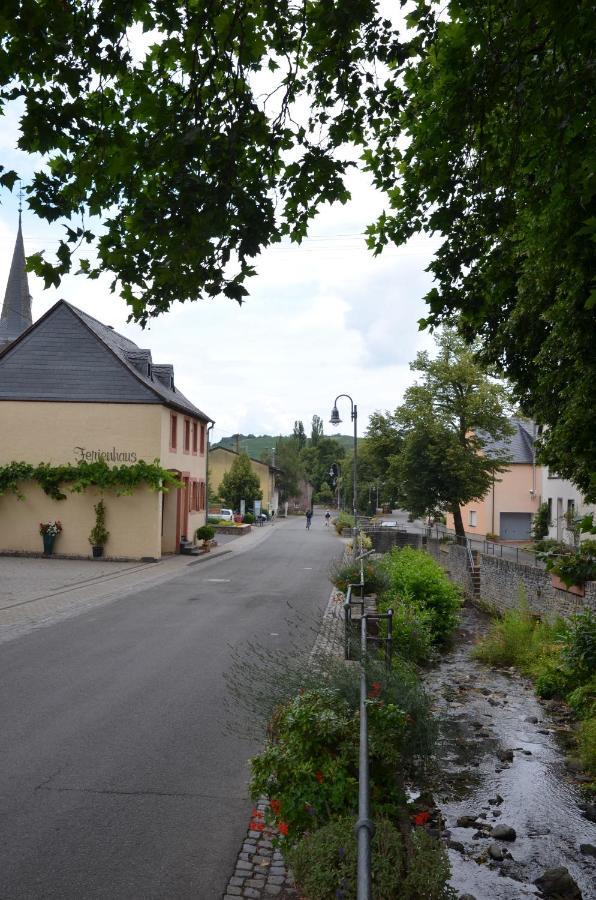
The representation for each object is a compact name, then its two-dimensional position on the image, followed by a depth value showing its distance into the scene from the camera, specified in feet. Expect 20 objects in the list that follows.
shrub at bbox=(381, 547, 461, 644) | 49.62
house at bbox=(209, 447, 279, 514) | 249.43
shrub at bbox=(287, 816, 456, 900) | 12.15
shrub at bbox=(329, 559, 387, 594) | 52.39
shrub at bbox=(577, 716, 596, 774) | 26.45
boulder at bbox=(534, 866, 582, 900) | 17.37
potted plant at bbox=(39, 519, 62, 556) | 90.22
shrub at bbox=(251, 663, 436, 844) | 15.46
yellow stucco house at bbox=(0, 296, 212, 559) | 91.45
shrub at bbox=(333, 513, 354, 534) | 168.96
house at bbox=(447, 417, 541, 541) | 152.66
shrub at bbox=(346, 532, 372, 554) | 78.22
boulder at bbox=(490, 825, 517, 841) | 20.44
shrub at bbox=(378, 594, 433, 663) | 39.86
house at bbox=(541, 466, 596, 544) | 94.86
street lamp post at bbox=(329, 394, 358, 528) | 97.86
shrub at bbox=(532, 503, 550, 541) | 117.91
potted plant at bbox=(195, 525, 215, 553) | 110.01
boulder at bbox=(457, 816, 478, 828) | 20.95
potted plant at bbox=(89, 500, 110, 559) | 90.43
